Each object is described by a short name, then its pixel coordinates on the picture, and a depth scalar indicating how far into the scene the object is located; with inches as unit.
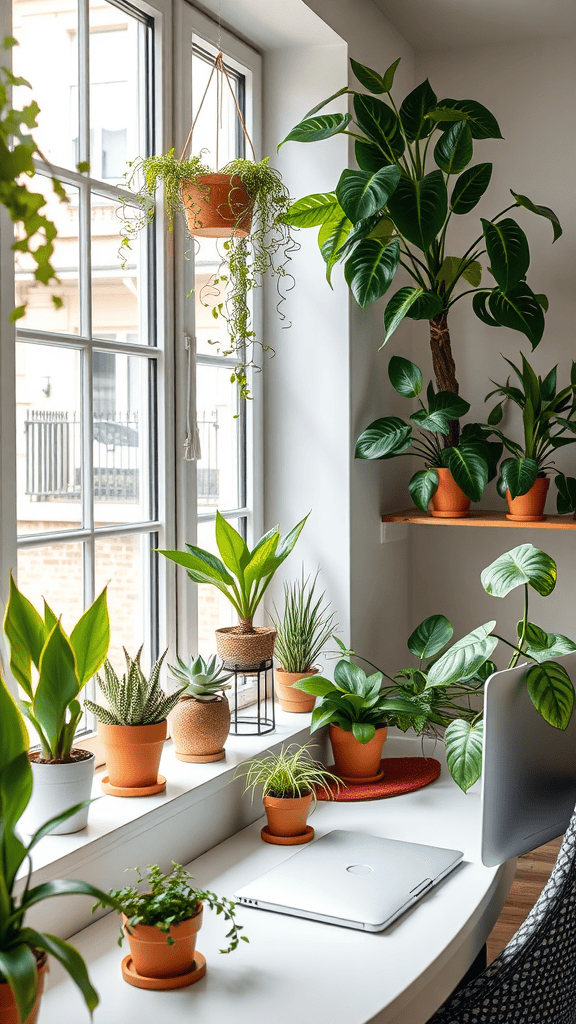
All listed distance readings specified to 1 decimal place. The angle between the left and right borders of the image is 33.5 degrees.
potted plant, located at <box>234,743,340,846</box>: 78.3
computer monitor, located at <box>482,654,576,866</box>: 68.5
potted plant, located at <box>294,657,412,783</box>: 92.9
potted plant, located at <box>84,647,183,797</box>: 72.8
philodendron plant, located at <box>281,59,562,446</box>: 94.0
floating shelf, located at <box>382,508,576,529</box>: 109.5
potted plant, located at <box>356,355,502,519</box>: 105.4
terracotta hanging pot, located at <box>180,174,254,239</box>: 85.0
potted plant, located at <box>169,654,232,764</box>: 81.8
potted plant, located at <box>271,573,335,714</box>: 100.9
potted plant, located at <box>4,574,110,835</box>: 61.8
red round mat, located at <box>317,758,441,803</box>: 89.4
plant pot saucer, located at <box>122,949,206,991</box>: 56.0
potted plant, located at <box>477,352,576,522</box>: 111.2
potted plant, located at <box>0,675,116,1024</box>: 43.6
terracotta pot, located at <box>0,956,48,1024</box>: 45.7
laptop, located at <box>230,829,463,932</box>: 64.6
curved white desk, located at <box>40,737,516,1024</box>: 53.9
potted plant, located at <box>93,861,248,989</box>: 56.0
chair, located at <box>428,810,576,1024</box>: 59.2
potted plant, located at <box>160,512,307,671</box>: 87.8
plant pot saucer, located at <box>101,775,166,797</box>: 73.3
